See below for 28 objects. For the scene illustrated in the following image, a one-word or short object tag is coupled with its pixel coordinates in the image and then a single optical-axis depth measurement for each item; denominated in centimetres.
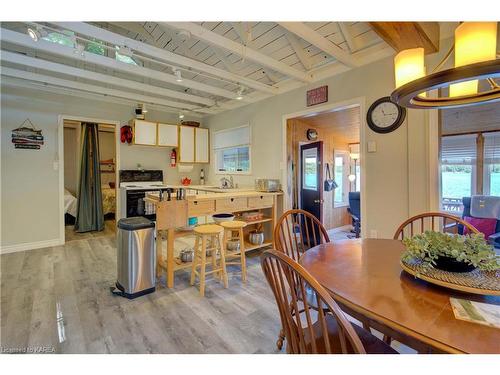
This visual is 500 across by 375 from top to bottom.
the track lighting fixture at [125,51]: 265
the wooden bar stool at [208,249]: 253
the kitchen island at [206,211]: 271
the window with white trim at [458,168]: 465
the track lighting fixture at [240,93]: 392
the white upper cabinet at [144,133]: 483
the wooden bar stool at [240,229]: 290
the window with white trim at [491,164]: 433
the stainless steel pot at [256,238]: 364
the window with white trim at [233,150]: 484
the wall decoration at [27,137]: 392
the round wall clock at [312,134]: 499
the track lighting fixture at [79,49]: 261
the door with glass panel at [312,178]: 473
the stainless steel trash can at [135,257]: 245
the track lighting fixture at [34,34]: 225
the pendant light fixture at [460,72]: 97
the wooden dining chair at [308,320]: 82
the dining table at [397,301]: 77
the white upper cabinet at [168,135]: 514
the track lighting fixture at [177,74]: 326
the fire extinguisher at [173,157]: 563
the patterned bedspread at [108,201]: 609
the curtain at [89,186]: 511
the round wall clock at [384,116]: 277
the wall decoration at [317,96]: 347
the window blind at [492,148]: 433
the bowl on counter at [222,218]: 329
